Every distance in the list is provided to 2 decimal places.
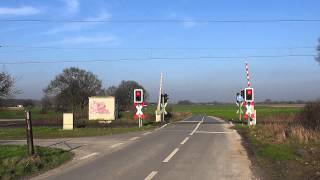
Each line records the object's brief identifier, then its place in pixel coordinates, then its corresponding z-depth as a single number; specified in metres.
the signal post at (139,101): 40.12
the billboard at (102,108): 56.84
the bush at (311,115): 29.76
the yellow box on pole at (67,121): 38.78
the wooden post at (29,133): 17.20
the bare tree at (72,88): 103.69
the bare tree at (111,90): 140.90
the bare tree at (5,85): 49.56
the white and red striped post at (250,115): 36.41
